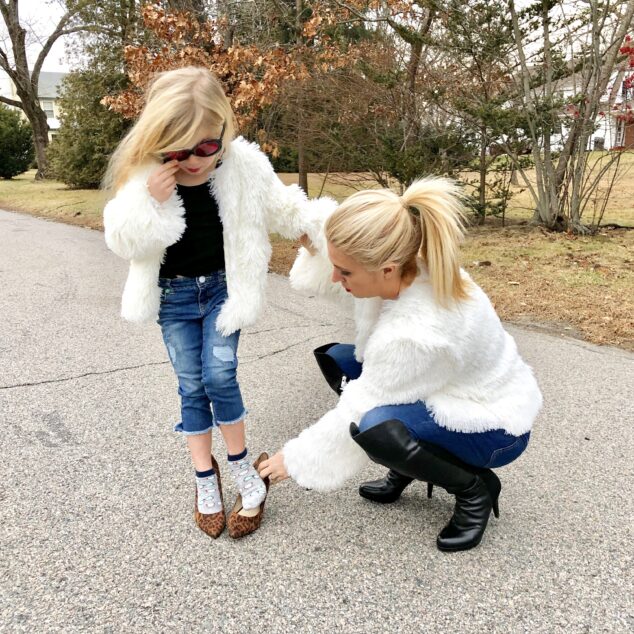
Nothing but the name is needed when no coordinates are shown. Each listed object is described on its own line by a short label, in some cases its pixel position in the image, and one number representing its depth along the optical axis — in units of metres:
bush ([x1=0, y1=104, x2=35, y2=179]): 26.78
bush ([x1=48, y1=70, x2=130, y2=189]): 17.44
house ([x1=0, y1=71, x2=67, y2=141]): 58.97
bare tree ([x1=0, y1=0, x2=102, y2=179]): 24.03
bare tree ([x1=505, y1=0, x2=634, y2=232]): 7.32
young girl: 2.04
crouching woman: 1.79
